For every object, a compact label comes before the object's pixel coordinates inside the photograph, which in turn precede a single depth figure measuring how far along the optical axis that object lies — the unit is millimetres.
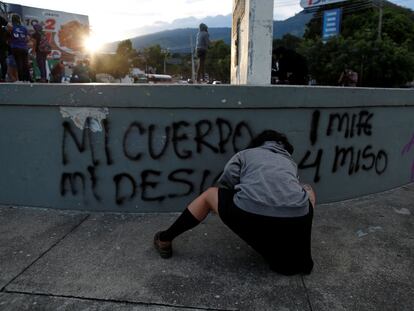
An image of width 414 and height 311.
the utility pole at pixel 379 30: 30594
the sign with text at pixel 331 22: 42812
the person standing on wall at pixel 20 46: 7590
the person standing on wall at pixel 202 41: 9077
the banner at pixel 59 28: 29578
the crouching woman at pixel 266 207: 2521
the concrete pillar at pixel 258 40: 6625
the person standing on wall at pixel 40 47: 9406
